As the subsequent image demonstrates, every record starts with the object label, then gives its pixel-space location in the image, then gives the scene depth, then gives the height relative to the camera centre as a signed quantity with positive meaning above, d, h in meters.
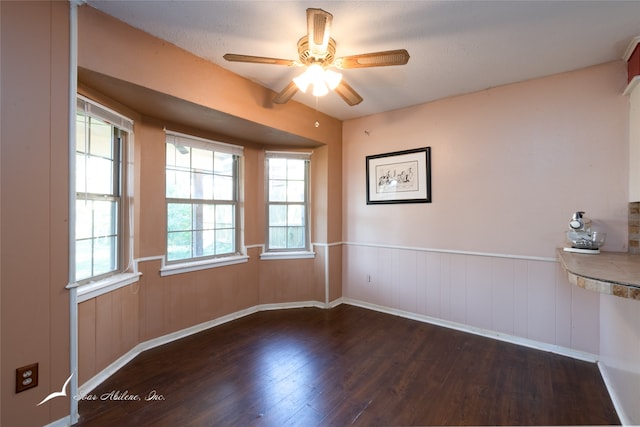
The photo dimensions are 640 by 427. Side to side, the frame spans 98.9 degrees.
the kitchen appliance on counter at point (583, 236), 2.12 -0.17
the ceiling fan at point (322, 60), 1.61 +1.03
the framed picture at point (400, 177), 3.18 +0.49
